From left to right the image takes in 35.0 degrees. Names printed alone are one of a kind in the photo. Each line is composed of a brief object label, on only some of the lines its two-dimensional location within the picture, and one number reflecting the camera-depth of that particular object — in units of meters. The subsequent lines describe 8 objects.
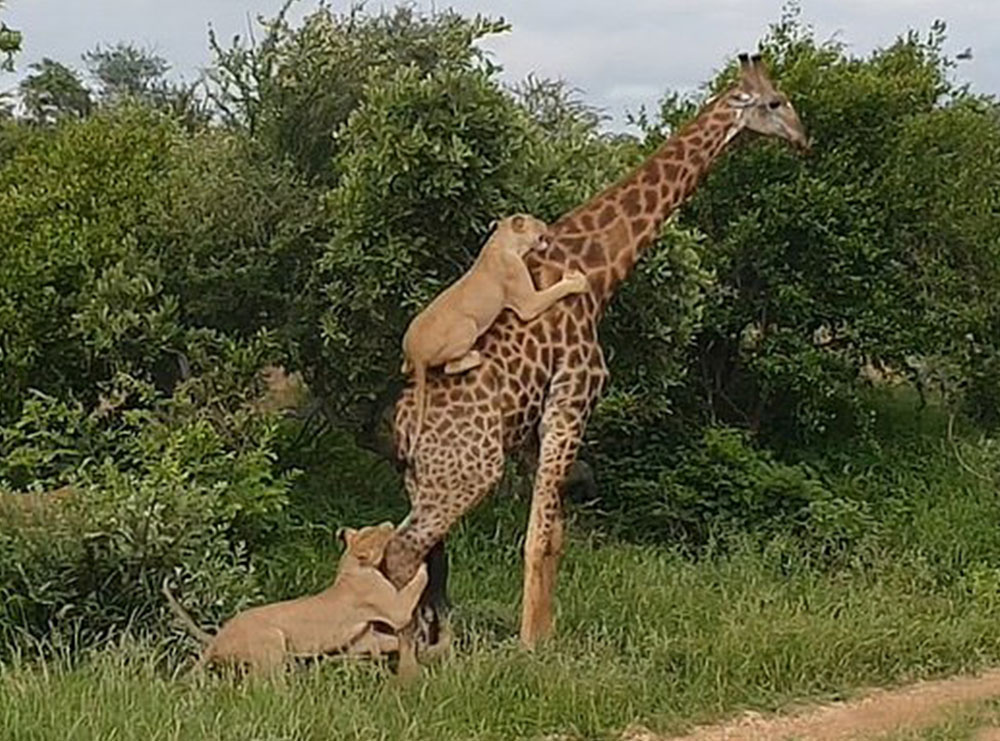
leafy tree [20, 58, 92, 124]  22.41
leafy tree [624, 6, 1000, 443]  10.74
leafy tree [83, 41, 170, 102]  29.77
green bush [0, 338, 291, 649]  6.87
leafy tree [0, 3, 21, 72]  9.99
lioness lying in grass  6.18
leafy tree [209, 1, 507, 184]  9.31
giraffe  6.93
